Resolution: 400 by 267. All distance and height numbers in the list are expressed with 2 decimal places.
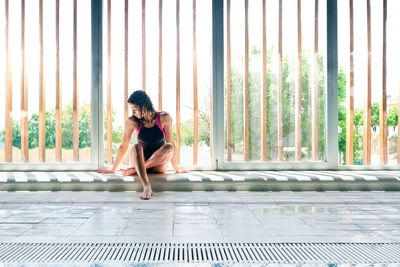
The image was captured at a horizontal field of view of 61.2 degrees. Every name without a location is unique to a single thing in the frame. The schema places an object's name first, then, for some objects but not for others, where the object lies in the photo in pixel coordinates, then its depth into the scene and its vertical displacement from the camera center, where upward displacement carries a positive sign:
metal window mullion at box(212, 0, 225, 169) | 3.93 +0.67
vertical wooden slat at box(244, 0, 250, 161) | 3.95 +0.64
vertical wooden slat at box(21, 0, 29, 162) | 3.91 +0.40
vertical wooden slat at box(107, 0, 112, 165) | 3.93 +0.69
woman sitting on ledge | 3.37 +0.04
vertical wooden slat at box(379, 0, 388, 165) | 3.99 +0.11
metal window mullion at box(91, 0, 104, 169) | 3.89 +0.69
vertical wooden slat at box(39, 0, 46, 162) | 3.91 +0.37
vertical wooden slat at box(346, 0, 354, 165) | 4.01 +0.25
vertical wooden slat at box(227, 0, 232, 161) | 3.97 +0.71
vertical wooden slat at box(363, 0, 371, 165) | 3.98 +0.17
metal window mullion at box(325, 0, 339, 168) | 3.96 +0.54
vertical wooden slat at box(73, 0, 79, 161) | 3.93 +0.40
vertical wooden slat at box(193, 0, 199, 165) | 3.97 +0.41
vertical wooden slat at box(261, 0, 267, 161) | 3.97 +0.27
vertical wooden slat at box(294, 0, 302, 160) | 4.01 +0.21
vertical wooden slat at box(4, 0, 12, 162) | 3.92 +0.40
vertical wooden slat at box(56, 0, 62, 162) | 3.92 +0.45
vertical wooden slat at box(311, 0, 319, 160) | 4.04 +0.27
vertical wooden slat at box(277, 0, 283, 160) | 3.97 +0.34
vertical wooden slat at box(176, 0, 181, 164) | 3.96 +0.69
